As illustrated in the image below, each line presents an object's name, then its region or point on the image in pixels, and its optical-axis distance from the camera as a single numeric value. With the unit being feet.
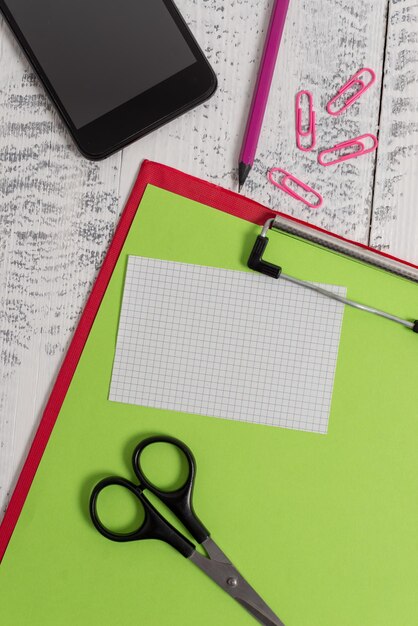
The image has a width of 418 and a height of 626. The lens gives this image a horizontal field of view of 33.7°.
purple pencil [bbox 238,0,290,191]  2.28
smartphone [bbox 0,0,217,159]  2.24
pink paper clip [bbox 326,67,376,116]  2.32
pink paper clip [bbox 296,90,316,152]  2.32
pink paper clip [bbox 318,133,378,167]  2.32
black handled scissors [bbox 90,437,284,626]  2.17
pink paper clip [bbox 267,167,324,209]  2.32
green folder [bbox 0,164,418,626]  2.23
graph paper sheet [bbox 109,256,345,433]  2.27
